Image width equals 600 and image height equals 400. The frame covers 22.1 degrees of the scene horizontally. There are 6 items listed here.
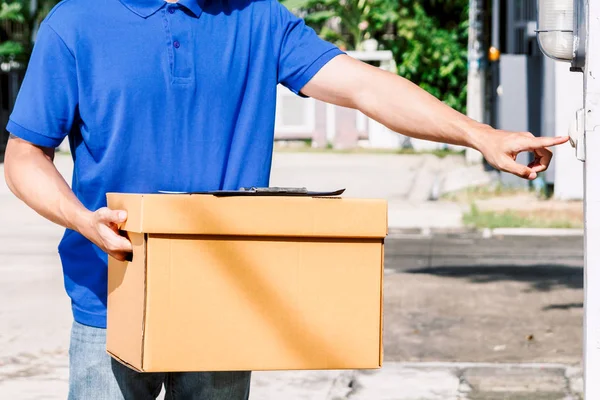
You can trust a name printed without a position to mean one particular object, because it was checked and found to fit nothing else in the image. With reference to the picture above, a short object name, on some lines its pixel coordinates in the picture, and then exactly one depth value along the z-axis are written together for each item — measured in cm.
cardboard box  323
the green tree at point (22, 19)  4167
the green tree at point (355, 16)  4433
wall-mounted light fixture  415
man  359
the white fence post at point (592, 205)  387
